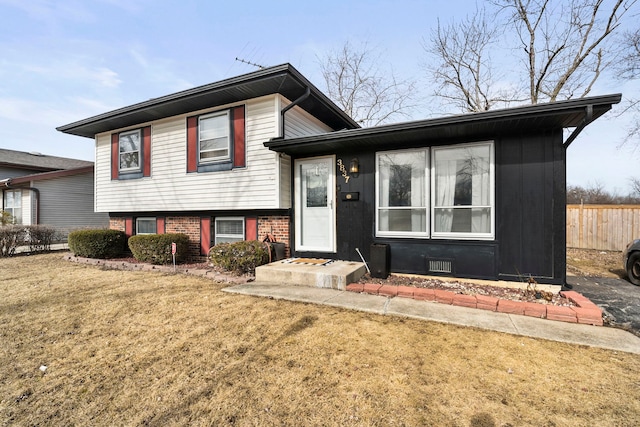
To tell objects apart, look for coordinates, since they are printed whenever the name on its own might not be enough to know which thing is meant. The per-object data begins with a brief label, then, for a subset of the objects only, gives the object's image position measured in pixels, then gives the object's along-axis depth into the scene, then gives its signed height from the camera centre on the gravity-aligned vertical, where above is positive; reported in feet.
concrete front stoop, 16.16 -3.77
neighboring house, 42.29 +3.06
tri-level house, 15.21 +2.60
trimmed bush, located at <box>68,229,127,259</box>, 26.37 -2.82
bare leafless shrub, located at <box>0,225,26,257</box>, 29.94 -2.67
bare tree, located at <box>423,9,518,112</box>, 44.78 +25.79
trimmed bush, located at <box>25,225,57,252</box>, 32.86 -2.75
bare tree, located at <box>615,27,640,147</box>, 35.29 +19.00
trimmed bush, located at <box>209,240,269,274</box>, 19.22 -3.07
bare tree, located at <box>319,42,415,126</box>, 54.44 +26.11
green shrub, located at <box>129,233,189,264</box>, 23.27 -2.88
